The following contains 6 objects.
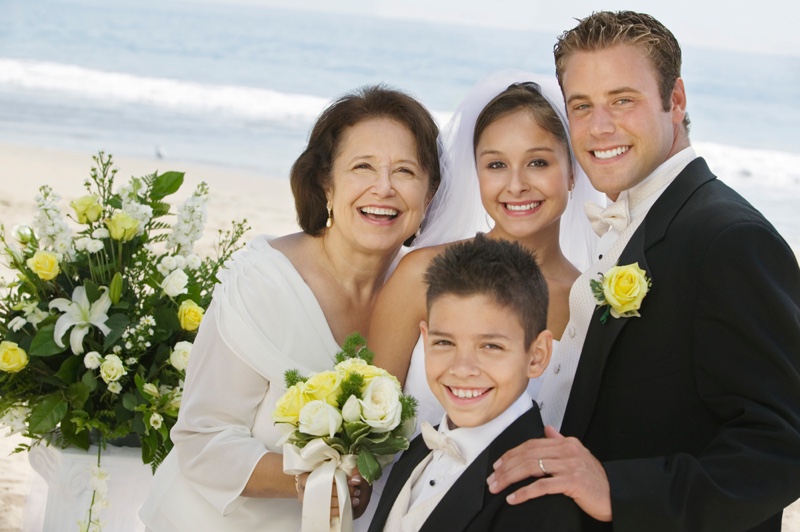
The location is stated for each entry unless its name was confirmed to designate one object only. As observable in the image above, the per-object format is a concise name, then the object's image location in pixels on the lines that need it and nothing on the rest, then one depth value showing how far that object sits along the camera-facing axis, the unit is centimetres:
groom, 278
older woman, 384
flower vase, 468
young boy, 301
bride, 404
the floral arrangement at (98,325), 449
